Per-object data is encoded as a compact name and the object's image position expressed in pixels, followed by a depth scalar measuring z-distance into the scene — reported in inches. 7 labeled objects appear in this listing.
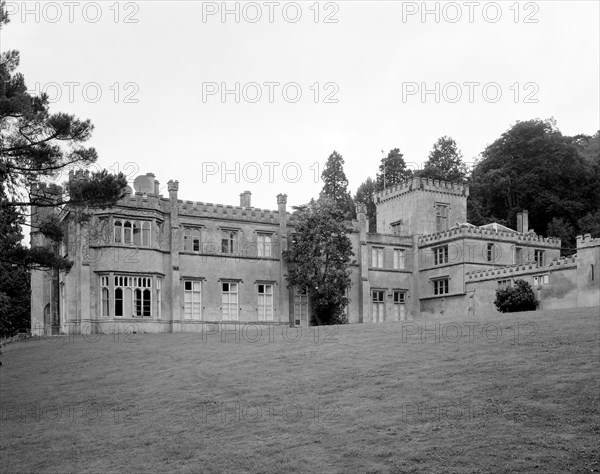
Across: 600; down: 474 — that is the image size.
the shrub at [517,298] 1860.2
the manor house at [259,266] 1801.2
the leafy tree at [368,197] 3377.2
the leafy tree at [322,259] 2028.8
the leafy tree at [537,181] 3137.3
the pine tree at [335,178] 3378.0
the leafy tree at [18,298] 2313.6
